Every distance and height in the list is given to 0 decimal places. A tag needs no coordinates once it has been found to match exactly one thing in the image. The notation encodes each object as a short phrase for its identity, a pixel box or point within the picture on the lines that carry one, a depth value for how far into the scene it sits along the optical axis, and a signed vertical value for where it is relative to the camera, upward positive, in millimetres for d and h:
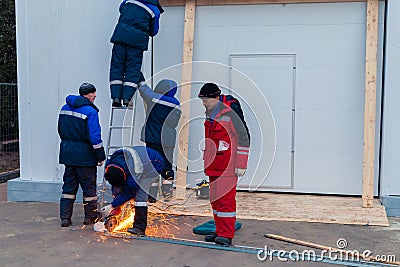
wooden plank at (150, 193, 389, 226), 6742 -1432
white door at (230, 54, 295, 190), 7910 -10
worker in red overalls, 5559 -508
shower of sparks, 6227 -1538
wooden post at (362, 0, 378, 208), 7166 -177
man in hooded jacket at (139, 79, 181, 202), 7285 -146
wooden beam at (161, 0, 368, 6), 7727 +1619
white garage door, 7676 +424
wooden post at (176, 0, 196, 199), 7910 +344
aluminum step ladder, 7502 -391
